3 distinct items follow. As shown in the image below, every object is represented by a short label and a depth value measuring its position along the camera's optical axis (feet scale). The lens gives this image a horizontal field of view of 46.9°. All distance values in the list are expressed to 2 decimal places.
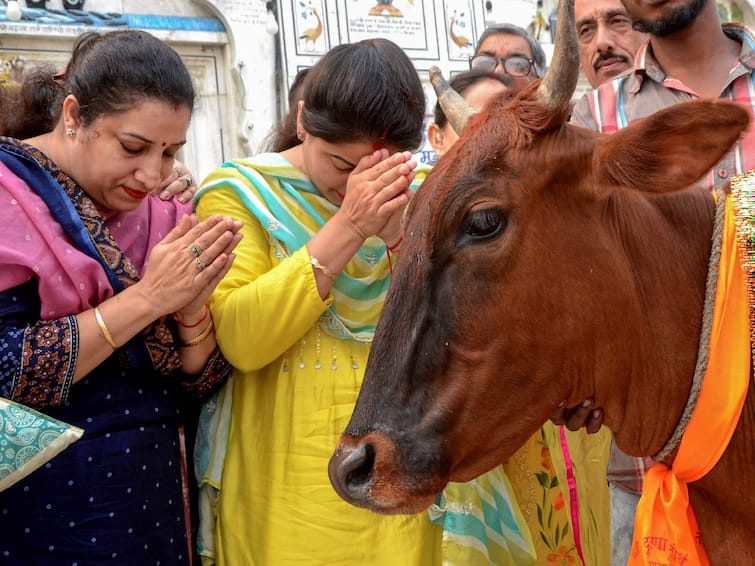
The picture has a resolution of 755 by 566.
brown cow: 5.91
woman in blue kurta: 7.25
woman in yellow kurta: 8.00
